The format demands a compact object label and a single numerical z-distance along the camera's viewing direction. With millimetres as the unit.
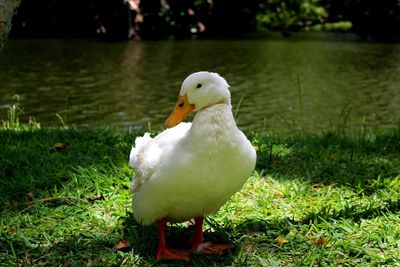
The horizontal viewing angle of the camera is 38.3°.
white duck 2861
